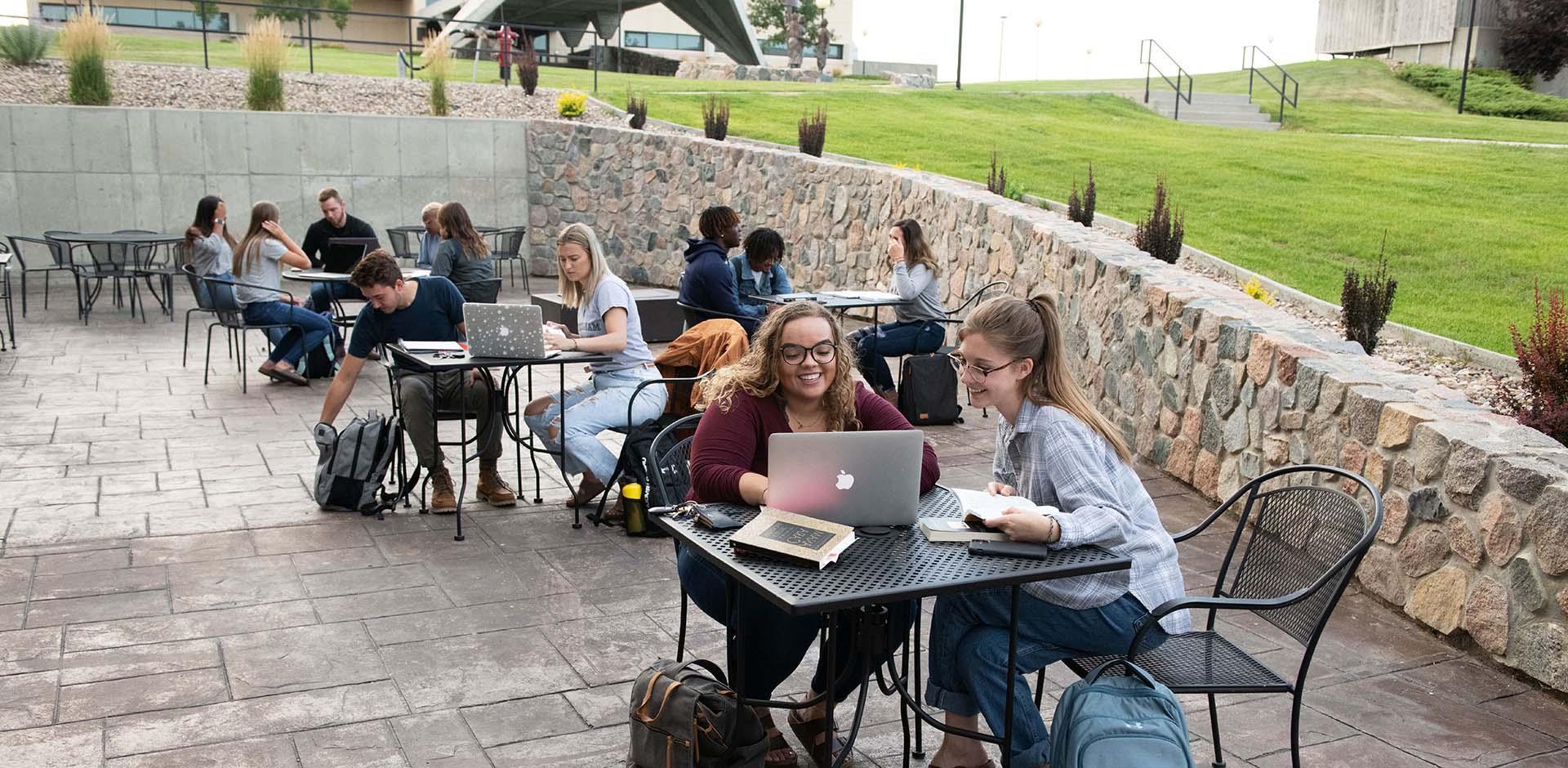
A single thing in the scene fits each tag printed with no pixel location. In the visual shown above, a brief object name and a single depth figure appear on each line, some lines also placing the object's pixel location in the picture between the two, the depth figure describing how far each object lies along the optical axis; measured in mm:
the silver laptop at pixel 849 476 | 2840
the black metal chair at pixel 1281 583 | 2797
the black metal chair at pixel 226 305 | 8742
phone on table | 2764
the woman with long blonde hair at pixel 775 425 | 3219
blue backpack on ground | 2535
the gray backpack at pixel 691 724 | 2984
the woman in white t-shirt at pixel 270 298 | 8656
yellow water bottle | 5406
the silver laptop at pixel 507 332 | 5457
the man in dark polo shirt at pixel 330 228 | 10086
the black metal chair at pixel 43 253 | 11883
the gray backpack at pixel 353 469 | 5629
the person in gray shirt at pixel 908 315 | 7715
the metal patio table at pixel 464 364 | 5316
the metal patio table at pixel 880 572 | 2512
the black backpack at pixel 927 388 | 7445
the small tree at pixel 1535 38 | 26328
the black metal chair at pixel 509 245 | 13766
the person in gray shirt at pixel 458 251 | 8703
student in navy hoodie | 7285
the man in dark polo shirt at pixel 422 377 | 5730
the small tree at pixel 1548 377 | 4625
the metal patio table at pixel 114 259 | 11141
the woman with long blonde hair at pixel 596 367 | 5551
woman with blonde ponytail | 2920
